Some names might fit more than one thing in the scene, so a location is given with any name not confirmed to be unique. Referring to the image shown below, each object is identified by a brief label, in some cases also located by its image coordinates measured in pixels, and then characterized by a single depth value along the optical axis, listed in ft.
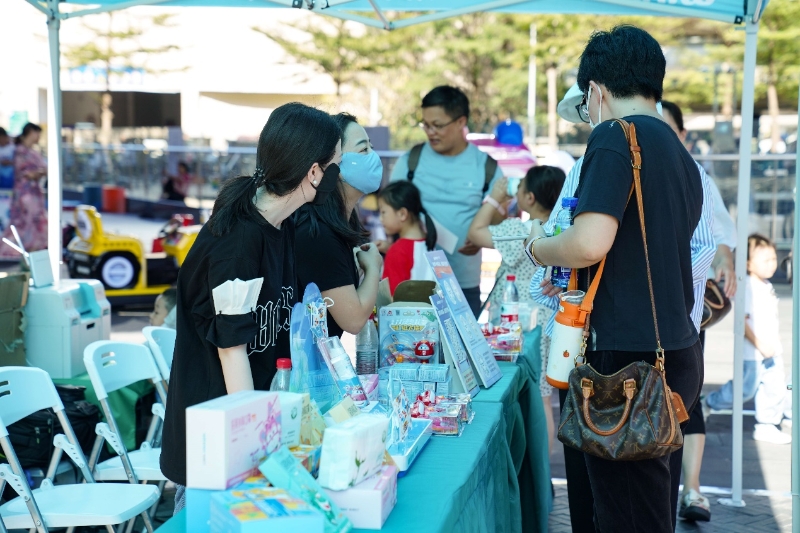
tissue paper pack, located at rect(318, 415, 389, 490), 5.39
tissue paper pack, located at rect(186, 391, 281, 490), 4.97
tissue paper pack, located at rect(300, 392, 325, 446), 6.10
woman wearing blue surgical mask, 8.17
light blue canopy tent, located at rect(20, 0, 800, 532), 13.67
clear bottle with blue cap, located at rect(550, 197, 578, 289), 7.72
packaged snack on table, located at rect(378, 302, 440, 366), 9.06
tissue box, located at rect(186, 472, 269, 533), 5.13
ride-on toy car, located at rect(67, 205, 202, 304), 29.50
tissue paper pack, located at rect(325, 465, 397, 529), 5.44
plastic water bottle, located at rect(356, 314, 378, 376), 9.07
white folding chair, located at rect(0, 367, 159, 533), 9.01
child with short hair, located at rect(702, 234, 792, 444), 17.48
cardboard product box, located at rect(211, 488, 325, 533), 4.68
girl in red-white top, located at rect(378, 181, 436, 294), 14.12
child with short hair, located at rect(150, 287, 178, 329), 16.51
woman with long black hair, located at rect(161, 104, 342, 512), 6.50
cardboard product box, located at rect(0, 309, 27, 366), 12.45
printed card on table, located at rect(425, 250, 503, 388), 9.53
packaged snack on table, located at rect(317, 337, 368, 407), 7.11
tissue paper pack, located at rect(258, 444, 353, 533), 5.16
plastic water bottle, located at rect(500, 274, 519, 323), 12.12
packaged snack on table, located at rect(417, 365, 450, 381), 8.30
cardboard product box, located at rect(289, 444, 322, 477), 5.63
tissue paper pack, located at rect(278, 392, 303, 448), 5.70
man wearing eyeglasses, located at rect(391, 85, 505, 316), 15.07
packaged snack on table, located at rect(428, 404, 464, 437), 7.64
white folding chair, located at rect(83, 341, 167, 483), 10.77
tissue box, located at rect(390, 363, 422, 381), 8.33
